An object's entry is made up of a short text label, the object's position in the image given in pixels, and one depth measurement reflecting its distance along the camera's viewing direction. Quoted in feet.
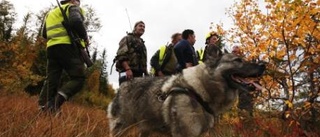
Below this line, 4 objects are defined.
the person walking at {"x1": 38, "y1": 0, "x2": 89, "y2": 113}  12.56
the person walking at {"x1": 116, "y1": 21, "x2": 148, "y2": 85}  14.42
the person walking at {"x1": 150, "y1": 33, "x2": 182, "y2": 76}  17.42
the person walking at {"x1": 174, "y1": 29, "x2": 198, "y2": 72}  15.44
